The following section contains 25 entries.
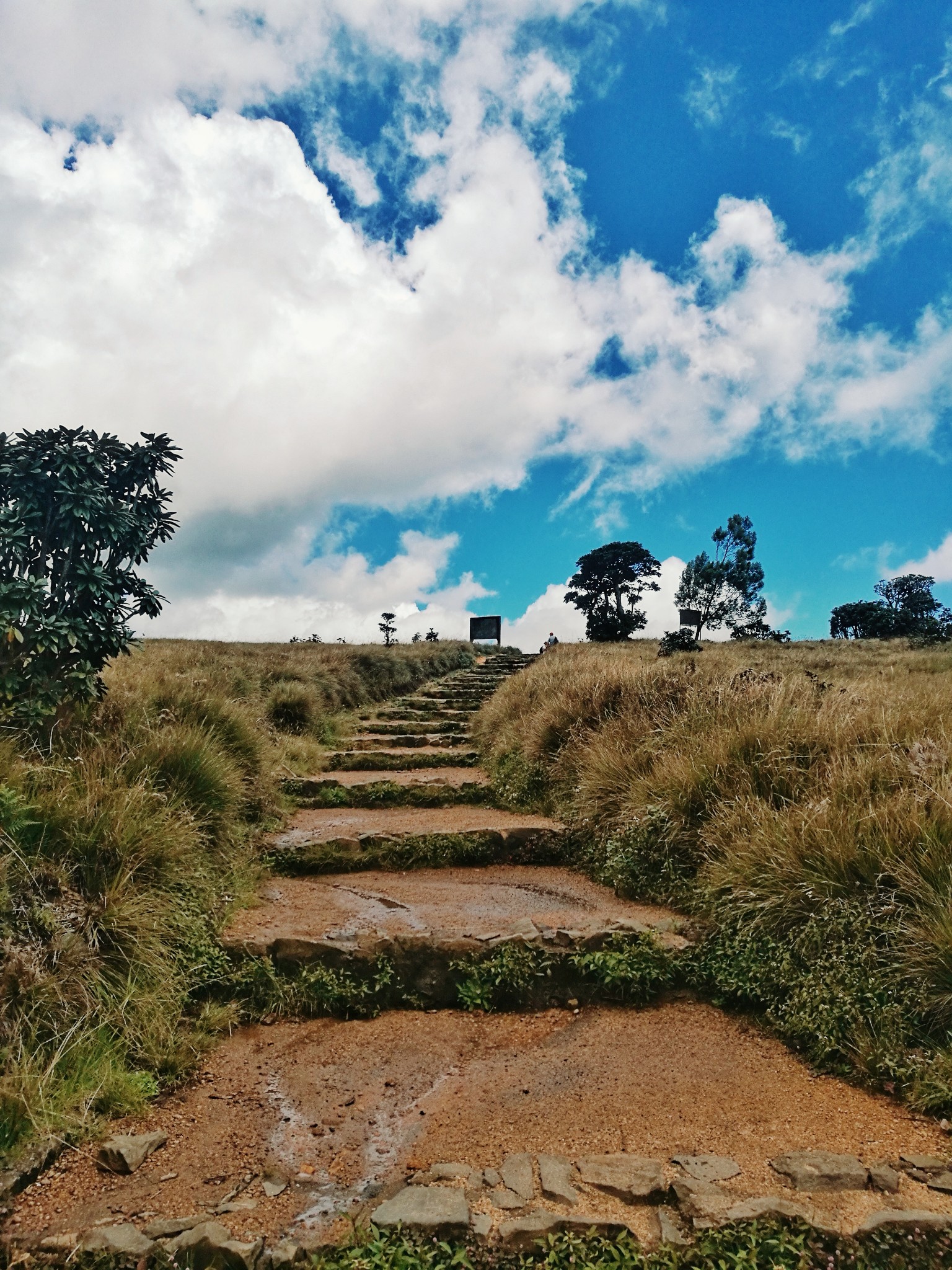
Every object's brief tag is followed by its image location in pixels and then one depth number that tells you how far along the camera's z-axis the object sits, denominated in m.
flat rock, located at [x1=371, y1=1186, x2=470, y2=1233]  2.39
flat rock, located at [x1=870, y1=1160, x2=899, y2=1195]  2.52
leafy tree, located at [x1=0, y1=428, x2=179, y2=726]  5.17
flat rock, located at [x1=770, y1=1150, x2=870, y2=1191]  2.55
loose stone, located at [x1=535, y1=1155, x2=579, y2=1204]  2.54
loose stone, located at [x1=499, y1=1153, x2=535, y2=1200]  2.59
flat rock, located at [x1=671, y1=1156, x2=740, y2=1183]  2.62
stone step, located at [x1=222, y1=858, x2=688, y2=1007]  4.33
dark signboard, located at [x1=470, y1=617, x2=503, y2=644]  36.31
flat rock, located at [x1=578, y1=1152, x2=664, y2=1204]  2.55
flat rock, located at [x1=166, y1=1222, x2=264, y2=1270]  2.30
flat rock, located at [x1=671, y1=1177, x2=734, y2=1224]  2.40
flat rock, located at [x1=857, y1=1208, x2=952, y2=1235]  2.31
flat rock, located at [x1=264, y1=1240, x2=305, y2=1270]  2.30
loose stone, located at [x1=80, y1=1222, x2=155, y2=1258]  2.35
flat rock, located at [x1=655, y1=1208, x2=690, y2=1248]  2.33
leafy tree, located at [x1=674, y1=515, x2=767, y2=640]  42.53
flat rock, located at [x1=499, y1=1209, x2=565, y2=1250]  2.35
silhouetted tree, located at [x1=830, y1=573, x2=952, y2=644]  40.12
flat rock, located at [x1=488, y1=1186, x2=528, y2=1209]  2.51
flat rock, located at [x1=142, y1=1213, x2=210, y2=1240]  2.43
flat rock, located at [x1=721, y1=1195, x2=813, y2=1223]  2.37
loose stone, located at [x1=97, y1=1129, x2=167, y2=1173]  2.80
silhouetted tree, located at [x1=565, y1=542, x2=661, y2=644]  46.28
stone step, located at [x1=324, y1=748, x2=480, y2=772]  9.95
